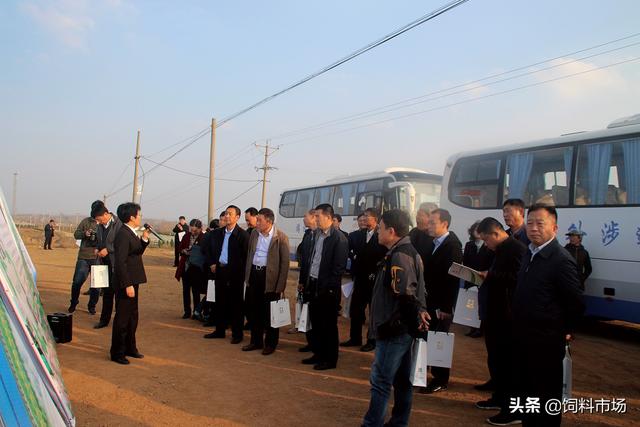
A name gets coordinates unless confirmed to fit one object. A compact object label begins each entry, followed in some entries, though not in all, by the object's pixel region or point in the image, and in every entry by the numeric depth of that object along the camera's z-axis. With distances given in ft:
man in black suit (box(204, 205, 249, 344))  22.93
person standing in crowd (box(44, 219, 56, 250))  90.38
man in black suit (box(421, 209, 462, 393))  15.85
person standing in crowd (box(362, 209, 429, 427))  11.40
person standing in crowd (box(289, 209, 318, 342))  20.76
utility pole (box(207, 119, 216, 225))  71.67
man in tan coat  20.81
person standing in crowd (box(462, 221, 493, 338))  25.88
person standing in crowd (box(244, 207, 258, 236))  23.27
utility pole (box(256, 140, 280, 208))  126.62
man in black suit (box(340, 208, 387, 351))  22.61
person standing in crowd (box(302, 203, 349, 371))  19.21
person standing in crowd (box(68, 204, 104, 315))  28.27
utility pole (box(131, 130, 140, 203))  98.29
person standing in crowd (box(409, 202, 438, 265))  17.46
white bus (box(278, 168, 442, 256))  44.68
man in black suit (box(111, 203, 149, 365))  18.57
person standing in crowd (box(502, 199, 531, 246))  15.51
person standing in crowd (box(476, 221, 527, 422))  13.91
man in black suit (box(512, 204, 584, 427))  10.61
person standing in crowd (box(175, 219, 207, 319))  27.14
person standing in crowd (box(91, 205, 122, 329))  24.97
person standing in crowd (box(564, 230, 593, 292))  25.52
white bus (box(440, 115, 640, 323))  24.56
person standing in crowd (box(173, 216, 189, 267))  34.96
